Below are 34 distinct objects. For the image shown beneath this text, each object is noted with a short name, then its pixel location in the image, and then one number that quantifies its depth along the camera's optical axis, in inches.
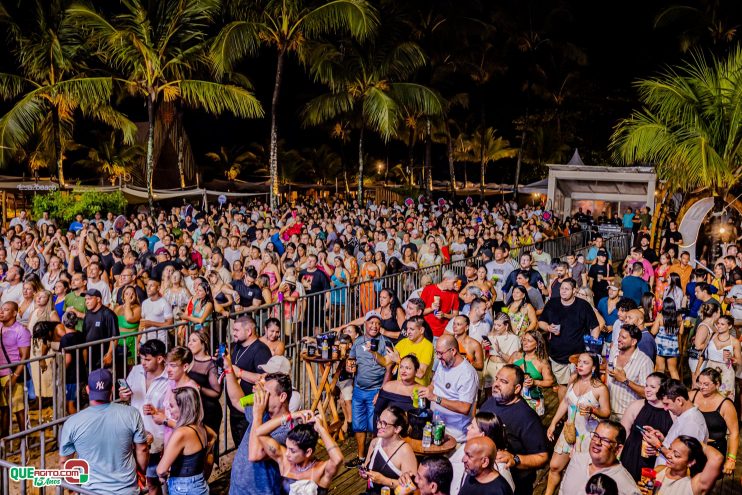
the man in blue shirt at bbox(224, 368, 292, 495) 184.7
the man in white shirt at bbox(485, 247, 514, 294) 437.1
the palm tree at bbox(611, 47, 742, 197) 468.1
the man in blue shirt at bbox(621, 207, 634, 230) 896.9
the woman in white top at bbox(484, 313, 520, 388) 286.7
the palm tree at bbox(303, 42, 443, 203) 1019.9
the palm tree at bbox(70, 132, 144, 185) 1461.6
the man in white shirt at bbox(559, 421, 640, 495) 176.7
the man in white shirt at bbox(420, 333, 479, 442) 232.1
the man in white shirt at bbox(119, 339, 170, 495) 215.2
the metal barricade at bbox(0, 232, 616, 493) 260.5
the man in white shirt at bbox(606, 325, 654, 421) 259.6
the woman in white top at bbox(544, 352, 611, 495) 225.0
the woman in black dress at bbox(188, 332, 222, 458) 238.7
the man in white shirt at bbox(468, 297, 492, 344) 310.8
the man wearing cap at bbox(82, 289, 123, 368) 310.5
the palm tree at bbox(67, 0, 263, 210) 844.0
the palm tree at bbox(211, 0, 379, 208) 875.4
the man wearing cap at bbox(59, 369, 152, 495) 187.0
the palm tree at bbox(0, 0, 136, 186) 891.4
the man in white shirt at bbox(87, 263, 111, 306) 382.3
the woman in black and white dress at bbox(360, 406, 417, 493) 185.2
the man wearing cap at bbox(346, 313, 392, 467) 271.6
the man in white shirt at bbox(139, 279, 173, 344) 343.3
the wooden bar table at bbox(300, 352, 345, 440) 252.9
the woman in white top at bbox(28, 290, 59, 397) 299.1
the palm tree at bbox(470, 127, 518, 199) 1934.1
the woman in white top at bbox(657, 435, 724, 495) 181.8
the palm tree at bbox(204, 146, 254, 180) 1823.3
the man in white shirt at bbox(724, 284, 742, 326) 366.6
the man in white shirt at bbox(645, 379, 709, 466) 201.5
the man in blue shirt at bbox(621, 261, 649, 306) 415.8
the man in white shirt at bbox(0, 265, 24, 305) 370.6
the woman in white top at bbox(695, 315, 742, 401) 289.3
